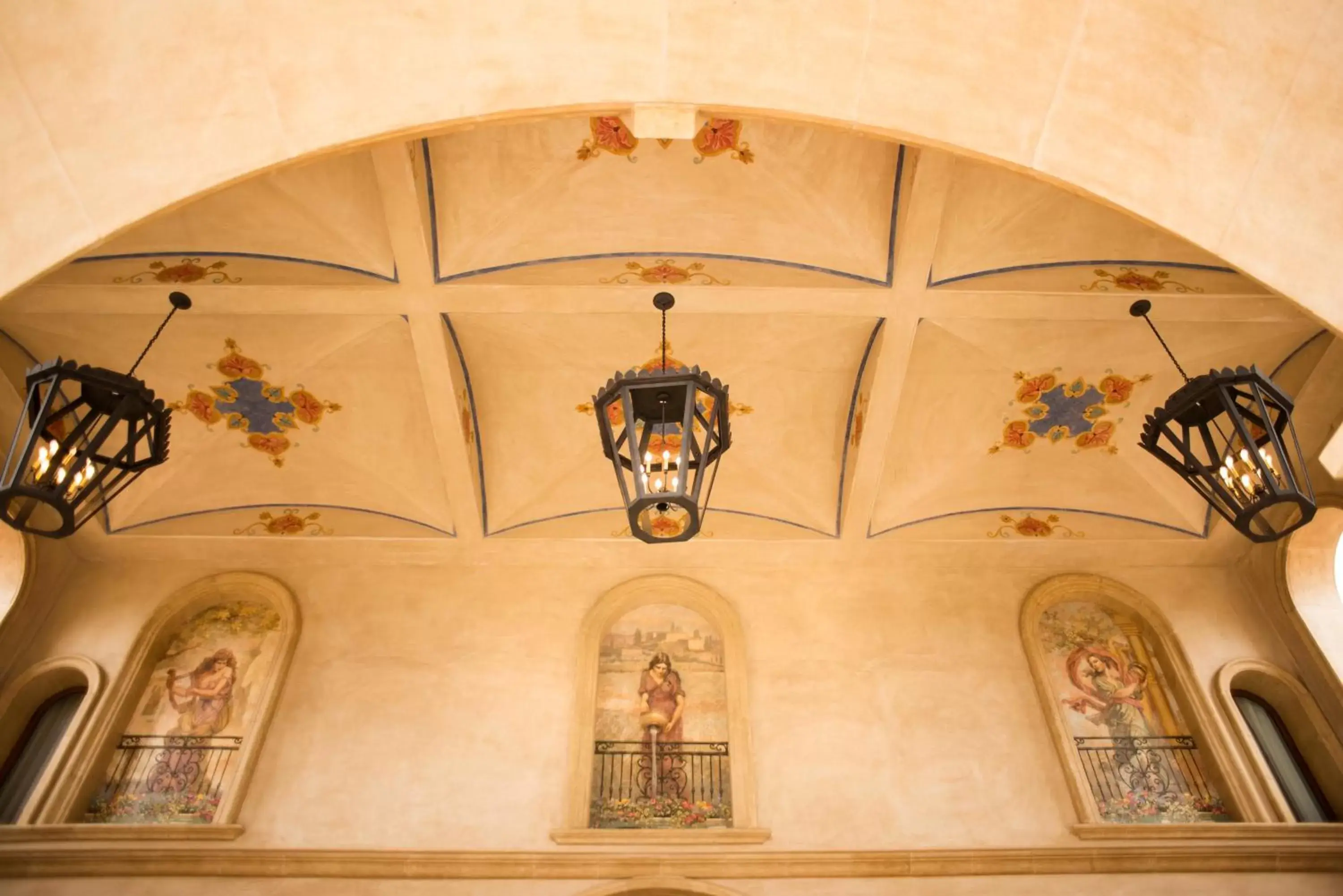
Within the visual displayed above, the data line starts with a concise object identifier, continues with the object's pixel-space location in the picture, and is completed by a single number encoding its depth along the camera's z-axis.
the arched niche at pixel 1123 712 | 7.23
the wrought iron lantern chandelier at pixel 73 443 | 4.42
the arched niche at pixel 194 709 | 7.14
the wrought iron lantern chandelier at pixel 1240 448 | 4.38
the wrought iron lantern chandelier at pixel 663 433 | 3.98
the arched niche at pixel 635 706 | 6.86
